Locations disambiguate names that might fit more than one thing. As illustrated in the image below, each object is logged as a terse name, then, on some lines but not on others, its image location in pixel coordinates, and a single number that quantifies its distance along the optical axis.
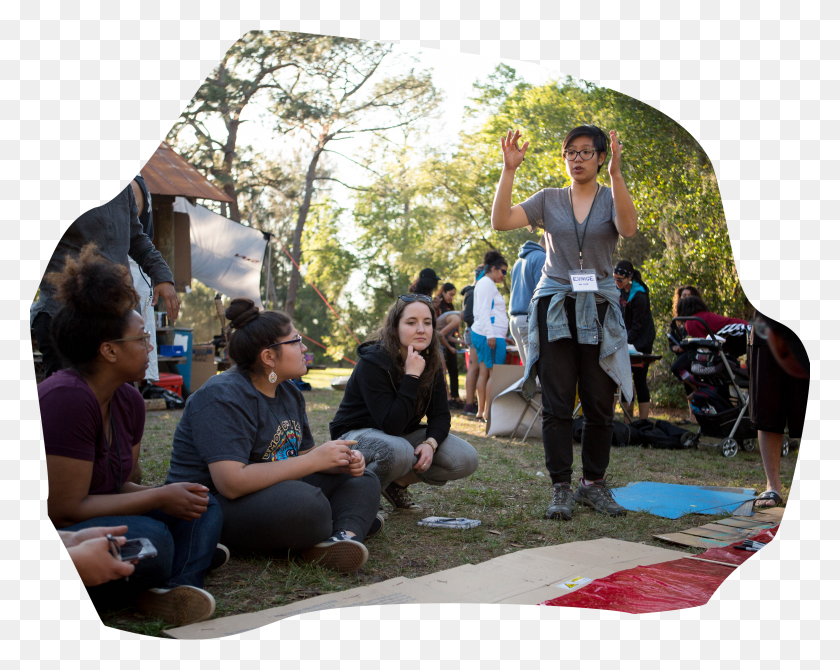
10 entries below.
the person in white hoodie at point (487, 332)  4.19
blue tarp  3.08
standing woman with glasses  2.87
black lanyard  2.95
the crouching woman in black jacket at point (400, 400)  2.79
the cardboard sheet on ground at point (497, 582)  1.92
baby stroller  3.22
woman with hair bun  2.15
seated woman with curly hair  1.79
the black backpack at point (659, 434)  4.22
